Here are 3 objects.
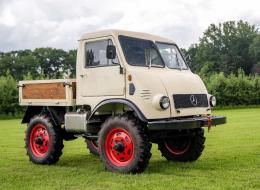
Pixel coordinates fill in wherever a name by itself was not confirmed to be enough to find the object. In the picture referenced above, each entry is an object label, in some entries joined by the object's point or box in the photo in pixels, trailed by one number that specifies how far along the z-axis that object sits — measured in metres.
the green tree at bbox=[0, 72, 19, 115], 46.09
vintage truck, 10.59
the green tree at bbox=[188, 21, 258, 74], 117.25
